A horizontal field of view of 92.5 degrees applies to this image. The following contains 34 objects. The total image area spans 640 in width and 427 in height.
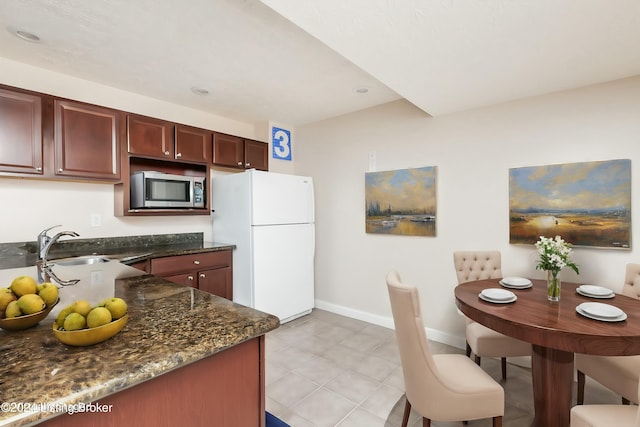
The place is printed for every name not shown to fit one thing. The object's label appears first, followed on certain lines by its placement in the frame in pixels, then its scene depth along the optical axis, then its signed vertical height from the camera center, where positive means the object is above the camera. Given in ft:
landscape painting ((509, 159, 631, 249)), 7.34 +0.19
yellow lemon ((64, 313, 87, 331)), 2.64 -0.95
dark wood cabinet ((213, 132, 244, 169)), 11.60 +2.41
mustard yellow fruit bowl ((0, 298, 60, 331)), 3.07 -1.11
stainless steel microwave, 9.68 +0.72
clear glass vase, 5.91 -1.49
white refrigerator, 10.64 -0.87
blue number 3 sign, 13.43 +3.08
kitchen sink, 8.16 -1.28
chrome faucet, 6.76 -0.77
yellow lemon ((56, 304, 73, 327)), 2.76 -0.93
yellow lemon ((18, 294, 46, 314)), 3.13 -0.94
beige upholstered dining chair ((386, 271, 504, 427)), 4.78 -2.80
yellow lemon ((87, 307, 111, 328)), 2.71 -0.94
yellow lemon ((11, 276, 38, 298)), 3.29 -0.80
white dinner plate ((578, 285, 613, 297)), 6.00 -1.62
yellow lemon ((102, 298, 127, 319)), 2.93 -0.91
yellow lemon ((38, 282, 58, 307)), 3.38 -0.89
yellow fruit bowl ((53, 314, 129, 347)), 2.63 -1.07
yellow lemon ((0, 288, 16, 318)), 3.15 -0.89
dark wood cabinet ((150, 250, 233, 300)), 9.27 -1.88
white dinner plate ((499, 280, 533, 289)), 6.82 -1.69
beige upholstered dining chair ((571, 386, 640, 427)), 4.02 -2.79
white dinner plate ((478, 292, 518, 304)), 5.79 -1.71
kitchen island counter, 2.10 -1.22
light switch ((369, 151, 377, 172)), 11.57 +1.91
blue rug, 3.53 -2.46
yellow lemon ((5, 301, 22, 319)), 3.09 -0.99
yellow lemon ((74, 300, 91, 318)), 2.77 -0.87
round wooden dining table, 4.33 -1.81
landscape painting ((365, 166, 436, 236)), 10.24 +0.34
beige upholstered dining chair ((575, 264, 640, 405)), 5.22 -2.91
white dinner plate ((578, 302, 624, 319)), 4.83 -1.63
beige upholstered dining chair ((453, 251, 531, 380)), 6.79 -2.77
